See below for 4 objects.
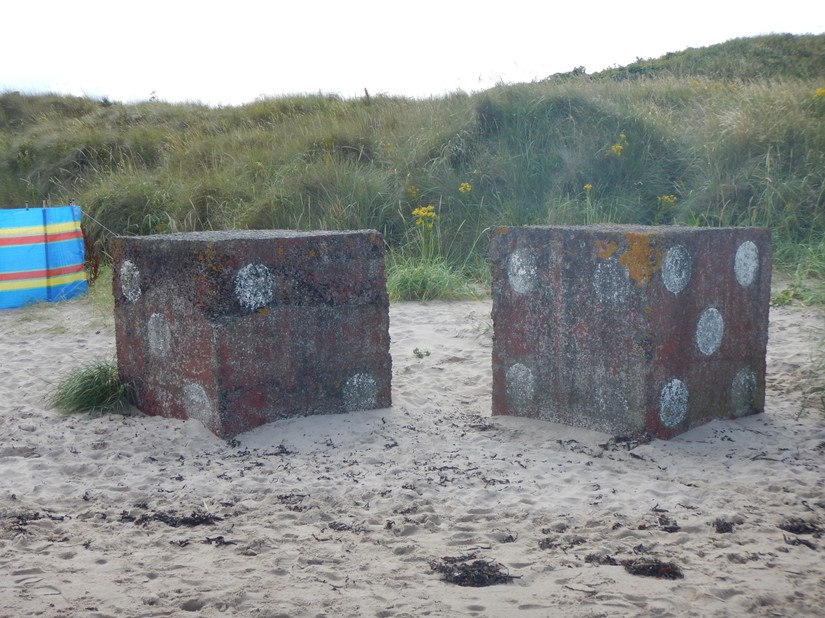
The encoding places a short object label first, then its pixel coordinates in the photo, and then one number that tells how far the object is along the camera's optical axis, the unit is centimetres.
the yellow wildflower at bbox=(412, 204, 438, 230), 841
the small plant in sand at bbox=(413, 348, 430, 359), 549
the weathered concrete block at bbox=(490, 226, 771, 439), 369
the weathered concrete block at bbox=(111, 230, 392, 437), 387
